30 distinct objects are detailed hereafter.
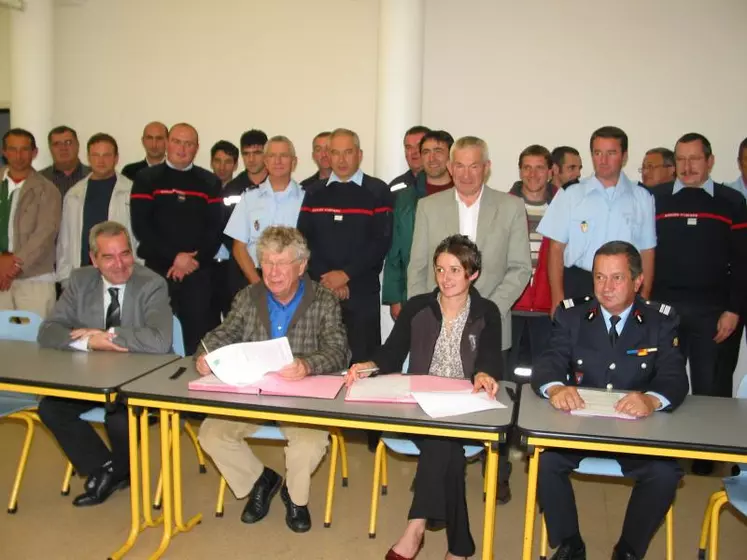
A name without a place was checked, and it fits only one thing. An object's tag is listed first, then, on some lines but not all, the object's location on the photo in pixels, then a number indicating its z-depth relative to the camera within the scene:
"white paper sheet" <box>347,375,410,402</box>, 2.55
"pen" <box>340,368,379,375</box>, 2.82
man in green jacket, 3.98
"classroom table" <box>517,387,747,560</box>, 2.19
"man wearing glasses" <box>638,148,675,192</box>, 4.65
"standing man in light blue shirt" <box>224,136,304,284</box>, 4.30
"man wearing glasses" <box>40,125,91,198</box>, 5.02
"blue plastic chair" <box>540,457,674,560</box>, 2.66
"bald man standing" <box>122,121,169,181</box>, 5.08
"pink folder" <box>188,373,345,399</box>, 2.60
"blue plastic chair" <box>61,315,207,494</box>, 3.45
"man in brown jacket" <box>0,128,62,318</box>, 4.48
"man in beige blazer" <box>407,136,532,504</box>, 3.47
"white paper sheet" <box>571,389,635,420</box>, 2.42
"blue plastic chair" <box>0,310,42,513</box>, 3.30
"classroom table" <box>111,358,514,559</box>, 2.37
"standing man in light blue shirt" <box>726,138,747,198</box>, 4.06
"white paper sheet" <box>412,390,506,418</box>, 2.43
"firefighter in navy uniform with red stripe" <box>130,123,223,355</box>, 4.39
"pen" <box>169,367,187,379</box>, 2.83
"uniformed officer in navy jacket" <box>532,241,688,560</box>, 2.61
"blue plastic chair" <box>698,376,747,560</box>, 2.56
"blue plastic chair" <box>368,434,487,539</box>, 2.82
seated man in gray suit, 3.24
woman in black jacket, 2.71
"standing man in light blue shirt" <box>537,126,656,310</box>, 3.68
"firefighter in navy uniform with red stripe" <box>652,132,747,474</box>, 3.80
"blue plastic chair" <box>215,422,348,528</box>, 3.06
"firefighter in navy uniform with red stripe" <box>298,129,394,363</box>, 4.05
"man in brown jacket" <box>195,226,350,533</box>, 3.06
